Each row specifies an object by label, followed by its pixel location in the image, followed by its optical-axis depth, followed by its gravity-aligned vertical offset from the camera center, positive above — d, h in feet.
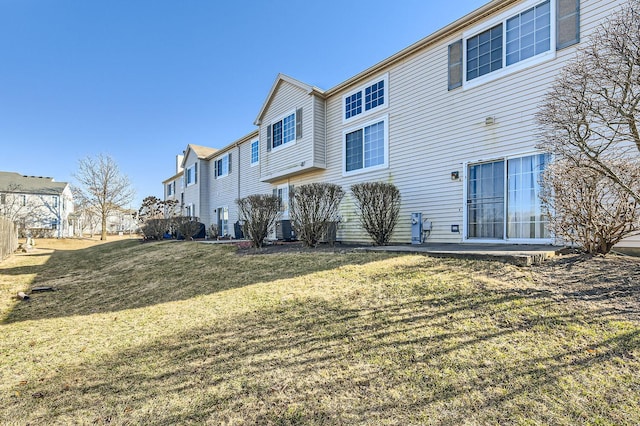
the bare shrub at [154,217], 62.80 -0.88
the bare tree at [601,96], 12.46 +5.18
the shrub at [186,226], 56.55 -2.29
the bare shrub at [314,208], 29.25 +0.51
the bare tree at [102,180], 105.29 +10.90
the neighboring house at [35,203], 113.60 +3.55
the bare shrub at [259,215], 32.94 -0.17
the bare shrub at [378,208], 28.76 +0.53
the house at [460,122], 22.84 +8.66
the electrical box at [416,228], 29.19 -1.32
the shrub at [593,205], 15.01 +0.47
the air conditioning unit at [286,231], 41.70 -2.31
